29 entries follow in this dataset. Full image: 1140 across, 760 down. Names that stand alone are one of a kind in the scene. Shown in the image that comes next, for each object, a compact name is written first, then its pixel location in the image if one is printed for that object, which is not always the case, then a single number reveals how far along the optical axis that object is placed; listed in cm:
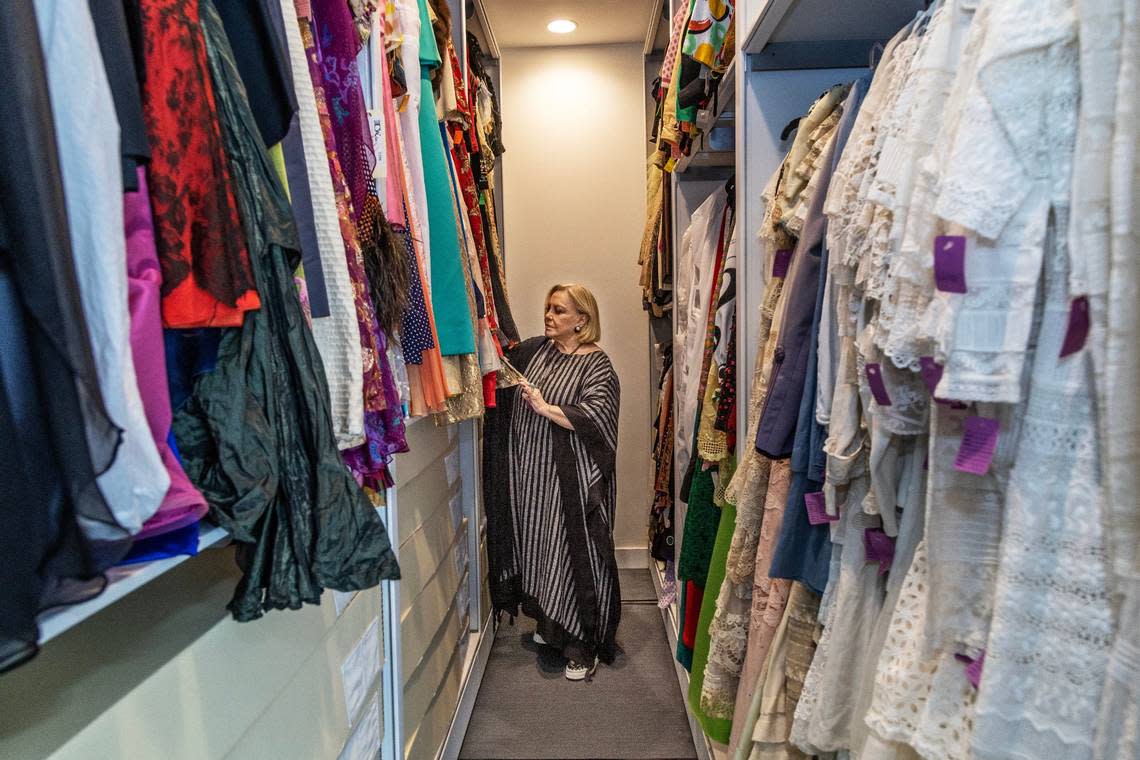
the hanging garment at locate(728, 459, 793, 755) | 121
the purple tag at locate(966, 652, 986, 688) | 72
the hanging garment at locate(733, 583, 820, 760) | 114
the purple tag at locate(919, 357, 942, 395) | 72
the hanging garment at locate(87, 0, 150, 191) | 48
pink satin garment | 50
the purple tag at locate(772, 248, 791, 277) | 128
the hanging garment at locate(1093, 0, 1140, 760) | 57
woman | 247
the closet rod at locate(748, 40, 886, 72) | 140
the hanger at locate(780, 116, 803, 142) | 138
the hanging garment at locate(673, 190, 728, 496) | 199
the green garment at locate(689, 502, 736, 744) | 149
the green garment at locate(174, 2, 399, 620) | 60
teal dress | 146
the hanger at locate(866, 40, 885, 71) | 107
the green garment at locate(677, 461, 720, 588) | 184
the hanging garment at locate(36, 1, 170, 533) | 43
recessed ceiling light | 306
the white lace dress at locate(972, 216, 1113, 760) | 63
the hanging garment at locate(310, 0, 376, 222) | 100
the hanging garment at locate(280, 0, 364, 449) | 77
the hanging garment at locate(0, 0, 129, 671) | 40
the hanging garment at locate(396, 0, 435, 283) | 135
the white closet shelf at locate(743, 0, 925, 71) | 124
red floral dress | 53
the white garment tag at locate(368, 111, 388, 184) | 112
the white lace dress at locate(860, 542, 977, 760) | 74
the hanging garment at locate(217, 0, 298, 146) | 67
